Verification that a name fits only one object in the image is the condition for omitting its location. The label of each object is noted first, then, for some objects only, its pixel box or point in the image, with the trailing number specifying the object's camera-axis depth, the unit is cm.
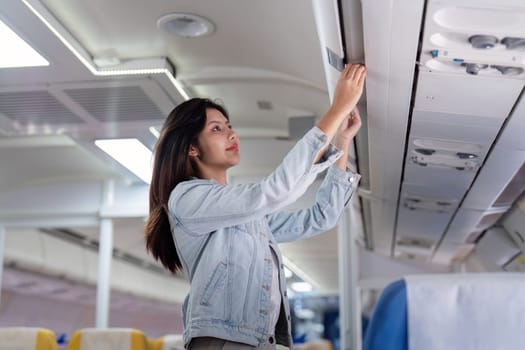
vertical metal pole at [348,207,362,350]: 729
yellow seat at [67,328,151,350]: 509
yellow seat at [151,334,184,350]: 511
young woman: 234
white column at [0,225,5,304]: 842
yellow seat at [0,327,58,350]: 506
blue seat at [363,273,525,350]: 169
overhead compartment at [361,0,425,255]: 232
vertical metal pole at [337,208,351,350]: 735
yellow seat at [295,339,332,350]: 1372
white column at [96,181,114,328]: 771
